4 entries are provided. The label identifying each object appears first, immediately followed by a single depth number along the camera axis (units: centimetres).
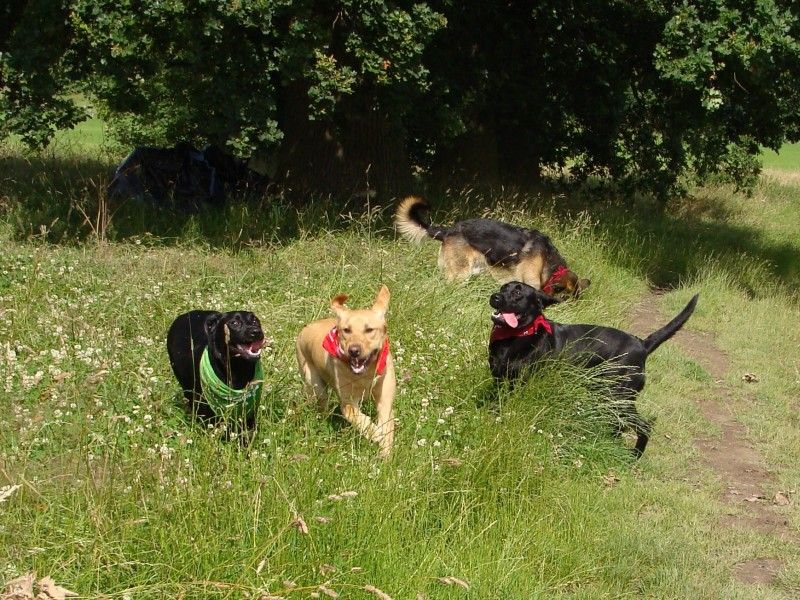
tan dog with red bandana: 571
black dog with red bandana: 688
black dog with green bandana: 552
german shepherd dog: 1045
